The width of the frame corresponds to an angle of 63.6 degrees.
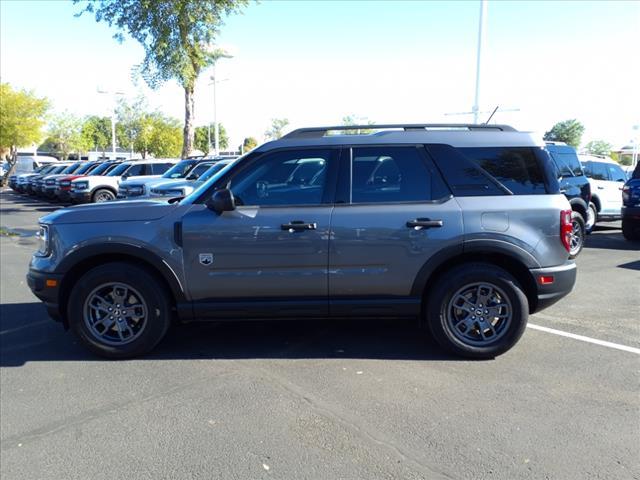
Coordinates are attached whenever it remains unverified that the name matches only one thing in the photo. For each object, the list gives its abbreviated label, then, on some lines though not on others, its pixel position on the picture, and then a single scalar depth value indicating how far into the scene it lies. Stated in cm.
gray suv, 433
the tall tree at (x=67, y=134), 6303
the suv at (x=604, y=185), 1208
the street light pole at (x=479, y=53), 1811
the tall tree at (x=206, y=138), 9594
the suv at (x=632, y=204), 1022
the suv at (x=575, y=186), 957
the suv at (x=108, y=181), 1830
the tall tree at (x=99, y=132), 8479
